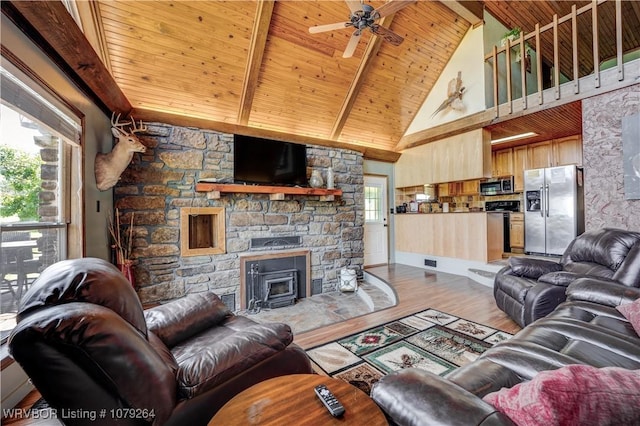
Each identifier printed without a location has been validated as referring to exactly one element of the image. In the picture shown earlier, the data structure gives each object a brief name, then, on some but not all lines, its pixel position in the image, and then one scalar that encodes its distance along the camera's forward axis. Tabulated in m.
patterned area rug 2.12
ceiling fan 2.72
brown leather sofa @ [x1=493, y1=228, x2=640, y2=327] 2.34
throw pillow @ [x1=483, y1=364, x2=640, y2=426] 0.60
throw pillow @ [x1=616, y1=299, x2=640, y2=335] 1.60
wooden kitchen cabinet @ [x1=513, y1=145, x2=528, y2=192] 5.82
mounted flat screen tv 3.91
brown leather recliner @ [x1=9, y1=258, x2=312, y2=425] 0.87
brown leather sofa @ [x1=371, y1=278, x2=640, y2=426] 0.81
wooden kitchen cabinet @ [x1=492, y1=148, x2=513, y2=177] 6.06
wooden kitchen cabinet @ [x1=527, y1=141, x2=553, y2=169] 5.47
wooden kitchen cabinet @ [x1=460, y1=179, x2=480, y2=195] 6.35
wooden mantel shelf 3.58
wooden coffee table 0.90
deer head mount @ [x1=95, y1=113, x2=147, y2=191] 2.71
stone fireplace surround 3.34
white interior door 5.96
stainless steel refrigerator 4.71
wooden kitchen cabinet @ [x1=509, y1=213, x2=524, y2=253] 5.73
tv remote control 0.93
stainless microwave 5.93
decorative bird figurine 4.89
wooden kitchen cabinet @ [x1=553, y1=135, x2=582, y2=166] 5.09
